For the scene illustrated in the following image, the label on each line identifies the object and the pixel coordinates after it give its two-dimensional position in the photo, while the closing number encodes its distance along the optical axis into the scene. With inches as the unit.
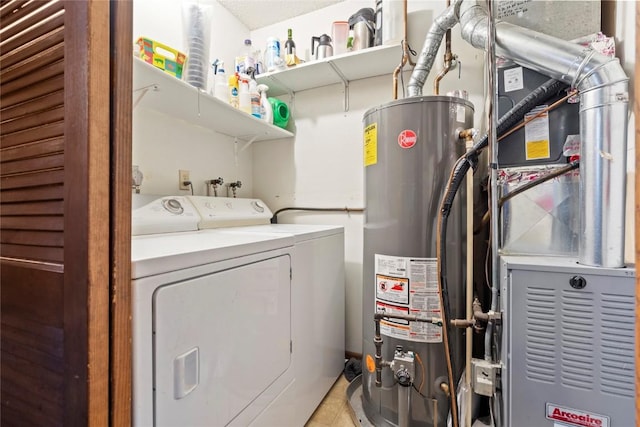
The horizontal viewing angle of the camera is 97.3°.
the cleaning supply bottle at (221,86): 69.6
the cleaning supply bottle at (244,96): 72.9
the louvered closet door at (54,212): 21.2
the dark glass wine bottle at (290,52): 79.8
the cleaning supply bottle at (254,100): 75.1
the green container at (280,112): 84.7
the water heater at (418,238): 50.9
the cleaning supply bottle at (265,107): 78.8
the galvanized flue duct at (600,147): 33.9
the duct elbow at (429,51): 58.2
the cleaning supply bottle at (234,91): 71.2
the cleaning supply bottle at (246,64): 80.6
